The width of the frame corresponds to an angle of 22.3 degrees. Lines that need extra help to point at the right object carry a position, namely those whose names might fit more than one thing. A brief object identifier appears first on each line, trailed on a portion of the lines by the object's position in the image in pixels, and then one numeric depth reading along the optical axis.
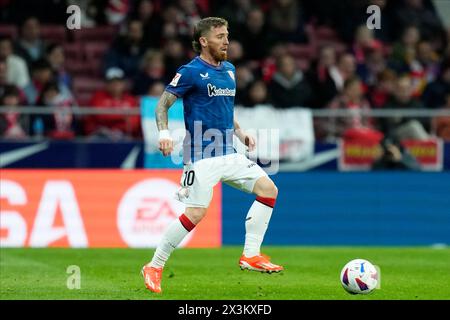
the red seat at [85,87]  20.81
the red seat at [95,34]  21.48
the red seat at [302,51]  22.40
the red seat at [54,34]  21.41
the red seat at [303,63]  22.06
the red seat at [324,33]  23.34
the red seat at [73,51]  21.38
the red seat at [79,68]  21.25
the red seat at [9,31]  20.91
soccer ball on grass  10.16
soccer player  10.50
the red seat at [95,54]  21.36
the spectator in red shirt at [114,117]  18.33
